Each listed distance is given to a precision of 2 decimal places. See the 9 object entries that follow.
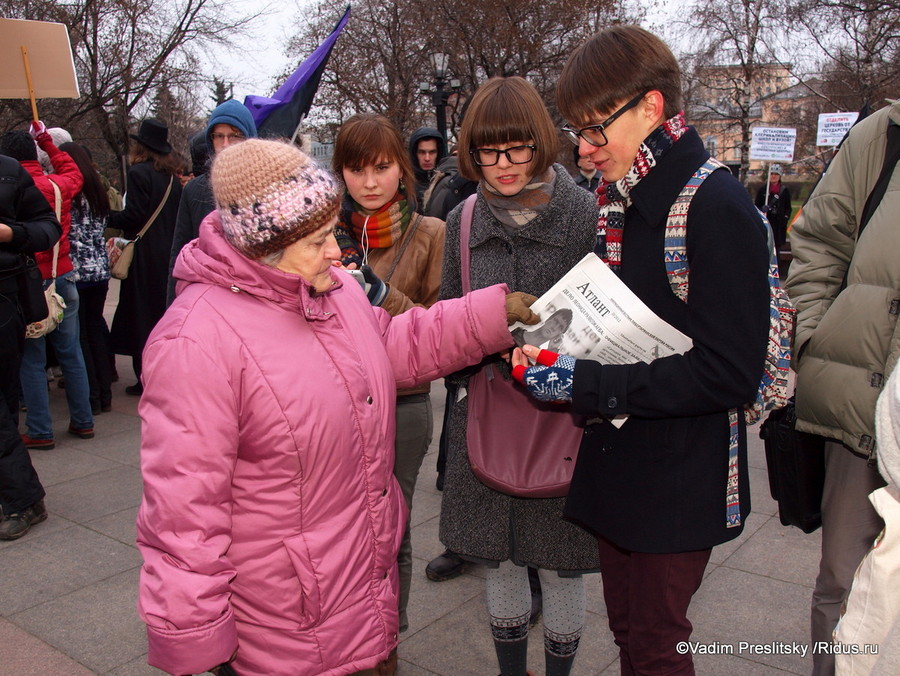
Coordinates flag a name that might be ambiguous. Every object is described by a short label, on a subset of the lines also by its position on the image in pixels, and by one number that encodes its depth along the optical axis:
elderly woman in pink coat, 1.64
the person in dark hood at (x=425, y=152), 5.93
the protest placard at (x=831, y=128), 14.07
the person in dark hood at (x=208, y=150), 3.79
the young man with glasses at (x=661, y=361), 1.74
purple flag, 4.01
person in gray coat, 2.49
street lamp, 16.02
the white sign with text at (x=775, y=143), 15.69
